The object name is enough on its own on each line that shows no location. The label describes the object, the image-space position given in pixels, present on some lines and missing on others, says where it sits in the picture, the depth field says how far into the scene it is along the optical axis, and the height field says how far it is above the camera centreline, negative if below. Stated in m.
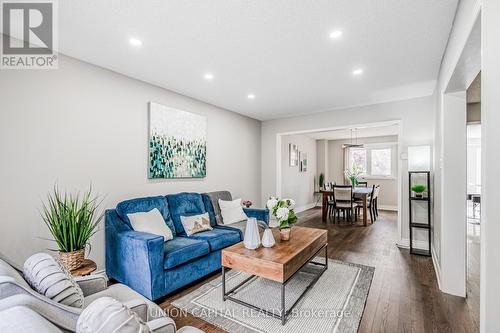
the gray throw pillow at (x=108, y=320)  0.78 -0.50
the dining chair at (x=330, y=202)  6.35 -0.89
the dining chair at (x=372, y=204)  6.21 -0.95
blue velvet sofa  2.41 -0.91
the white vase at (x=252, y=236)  2.44 -0.69
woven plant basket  2.18 -0.83
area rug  2.03 -1.30
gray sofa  0.77 -0.51
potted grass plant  2.21 -0.58
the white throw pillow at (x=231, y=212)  3.92 -0.72
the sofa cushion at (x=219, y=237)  3.05 -0.90
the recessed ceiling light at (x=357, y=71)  3.07 +1.24
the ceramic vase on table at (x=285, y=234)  2.69 -0.73
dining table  5.75 -0.71
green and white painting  3.57 +0.39
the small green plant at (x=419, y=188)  3.81 -0.32
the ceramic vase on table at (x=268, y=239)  2.50 -0.74
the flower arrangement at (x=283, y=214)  2.65 -0.50
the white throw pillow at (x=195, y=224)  3.26 -0.77
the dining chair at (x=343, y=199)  5.80 -0.75
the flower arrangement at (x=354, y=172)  8.21 -0.14
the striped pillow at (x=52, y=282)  1.17 -0.57
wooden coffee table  2.08 -0.85
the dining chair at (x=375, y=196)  6.42 -0.75
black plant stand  3.78 -0.57
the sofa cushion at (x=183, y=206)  3.41 -0.57
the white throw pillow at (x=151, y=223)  2.79 -0.66
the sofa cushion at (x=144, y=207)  2.91 -0.50
